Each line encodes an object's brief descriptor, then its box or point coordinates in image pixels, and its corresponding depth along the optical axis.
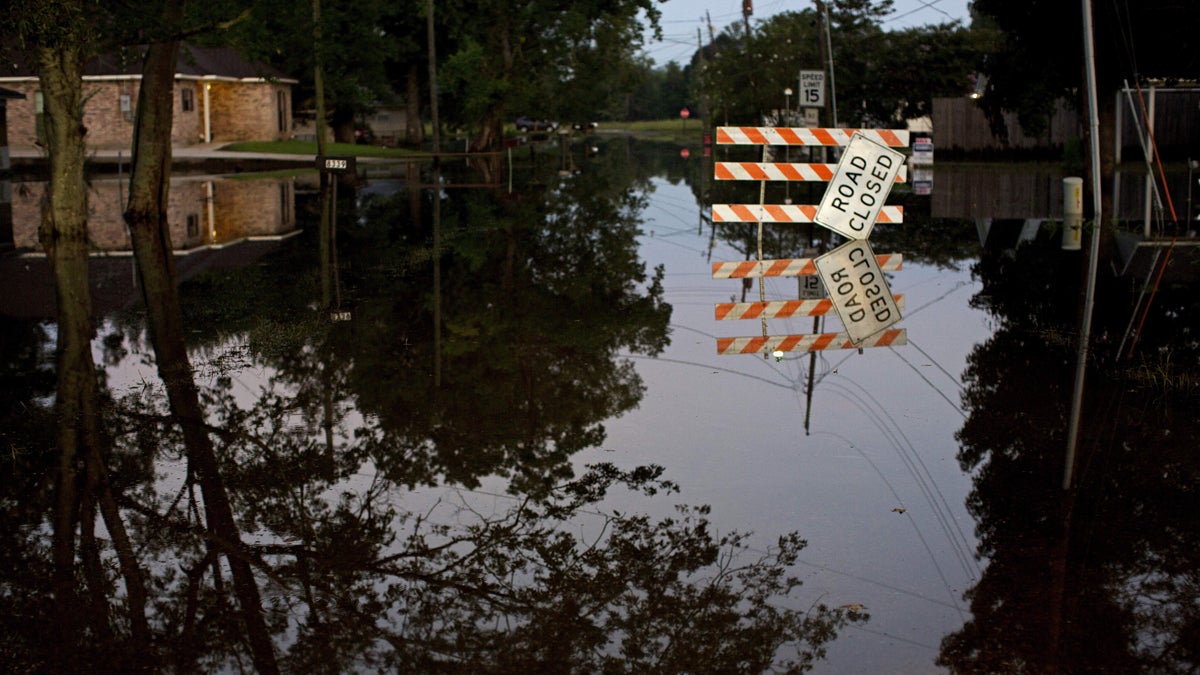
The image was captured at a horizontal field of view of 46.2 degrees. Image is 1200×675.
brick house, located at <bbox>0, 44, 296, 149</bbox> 59.41
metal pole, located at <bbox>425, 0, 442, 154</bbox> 46.88
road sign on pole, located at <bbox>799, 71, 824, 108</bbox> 41.16
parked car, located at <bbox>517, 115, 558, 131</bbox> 109.64
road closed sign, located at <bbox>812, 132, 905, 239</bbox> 16.94
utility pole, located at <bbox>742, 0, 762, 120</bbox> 65.21
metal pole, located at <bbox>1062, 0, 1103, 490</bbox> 8.55
